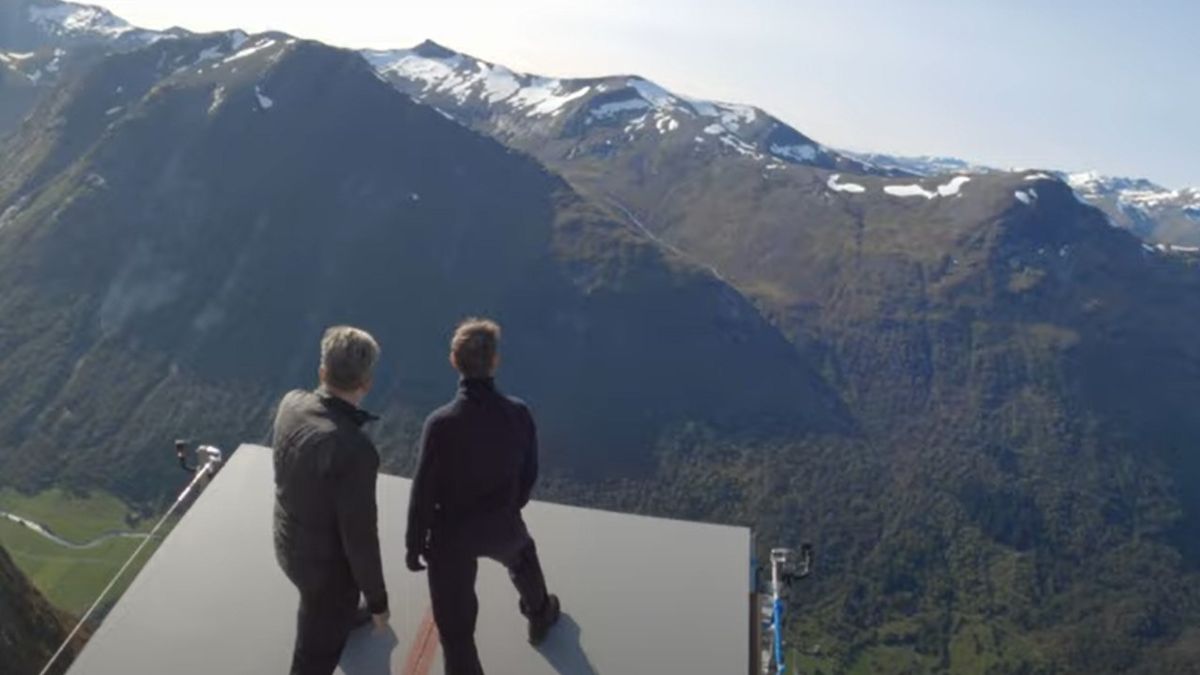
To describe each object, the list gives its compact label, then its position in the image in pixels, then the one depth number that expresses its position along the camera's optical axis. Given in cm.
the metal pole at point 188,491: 1051
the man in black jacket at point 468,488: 837
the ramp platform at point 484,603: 924
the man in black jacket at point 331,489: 741
